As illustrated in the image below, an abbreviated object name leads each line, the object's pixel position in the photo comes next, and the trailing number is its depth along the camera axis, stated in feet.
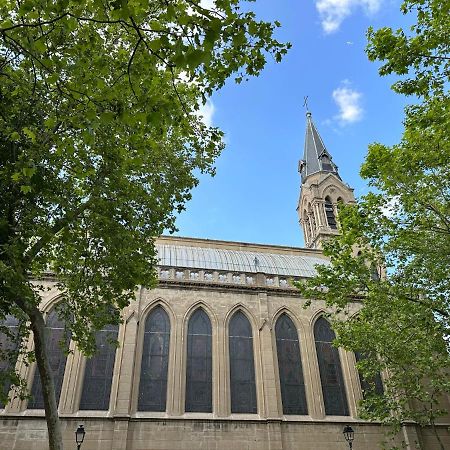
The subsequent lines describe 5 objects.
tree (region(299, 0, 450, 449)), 34.58
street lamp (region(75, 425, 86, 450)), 46.53
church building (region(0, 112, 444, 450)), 56.59
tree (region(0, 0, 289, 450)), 20.43
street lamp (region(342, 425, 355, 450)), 52.33
